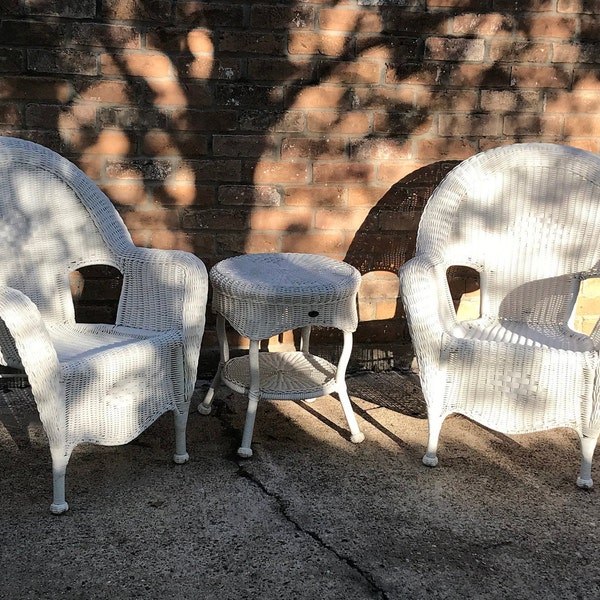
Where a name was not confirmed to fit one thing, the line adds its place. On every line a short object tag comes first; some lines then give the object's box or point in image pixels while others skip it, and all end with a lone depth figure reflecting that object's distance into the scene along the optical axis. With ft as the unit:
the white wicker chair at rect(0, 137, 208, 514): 7.75
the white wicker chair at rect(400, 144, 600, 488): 9.07
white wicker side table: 8.82
